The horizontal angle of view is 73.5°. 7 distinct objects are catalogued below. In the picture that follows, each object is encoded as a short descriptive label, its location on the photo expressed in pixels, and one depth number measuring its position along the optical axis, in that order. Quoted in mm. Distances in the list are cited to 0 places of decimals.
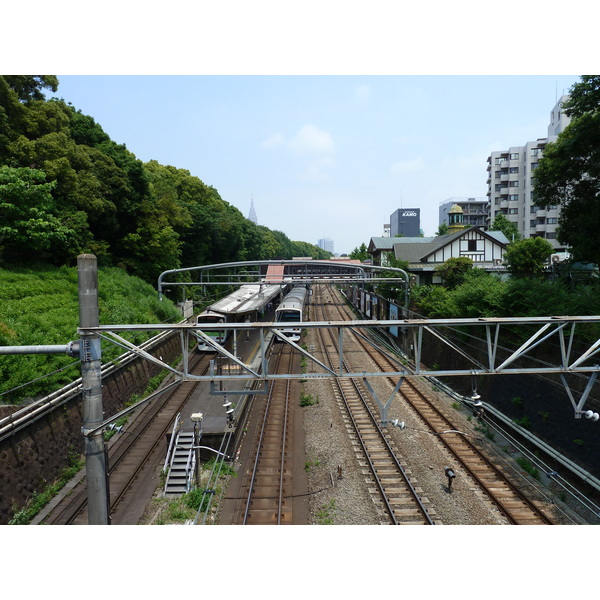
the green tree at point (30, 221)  16812
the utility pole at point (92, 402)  5762
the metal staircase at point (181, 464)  10797
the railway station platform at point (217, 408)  12273
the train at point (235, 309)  21141
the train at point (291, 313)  23344
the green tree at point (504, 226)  45375
